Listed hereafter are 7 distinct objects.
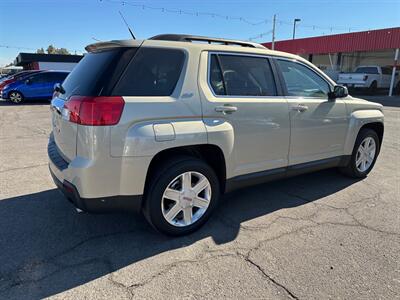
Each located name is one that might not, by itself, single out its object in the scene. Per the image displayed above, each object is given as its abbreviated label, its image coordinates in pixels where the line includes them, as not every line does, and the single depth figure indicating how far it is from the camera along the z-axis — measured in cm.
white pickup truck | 2347
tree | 11819
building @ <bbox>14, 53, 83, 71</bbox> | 3825
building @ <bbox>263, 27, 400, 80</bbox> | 2556
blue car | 1681
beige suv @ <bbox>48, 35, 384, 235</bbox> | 278
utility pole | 3614
